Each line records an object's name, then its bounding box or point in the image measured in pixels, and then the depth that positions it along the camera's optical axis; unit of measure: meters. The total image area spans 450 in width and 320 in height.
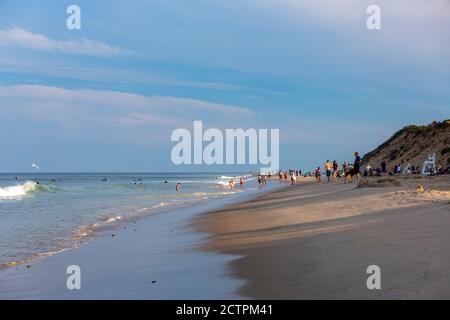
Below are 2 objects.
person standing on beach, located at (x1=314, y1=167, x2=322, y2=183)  50.92
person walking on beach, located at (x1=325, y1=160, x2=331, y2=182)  43.37
